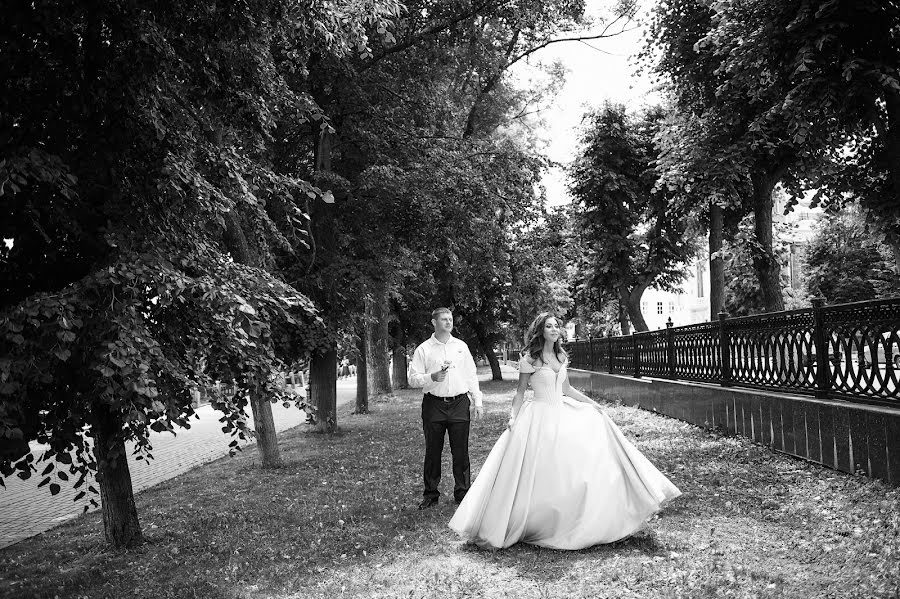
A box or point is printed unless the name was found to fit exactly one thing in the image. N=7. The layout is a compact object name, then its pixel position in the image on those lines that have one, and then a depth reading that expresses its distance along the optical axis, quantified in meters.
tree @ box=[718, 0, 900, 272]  10.30
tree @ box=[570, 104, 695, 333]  30.92
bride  6.07
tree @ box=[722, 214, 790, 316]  21.06
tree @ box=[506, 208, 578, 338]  26.36
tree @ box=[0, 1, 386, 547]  4.96
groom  8.27
